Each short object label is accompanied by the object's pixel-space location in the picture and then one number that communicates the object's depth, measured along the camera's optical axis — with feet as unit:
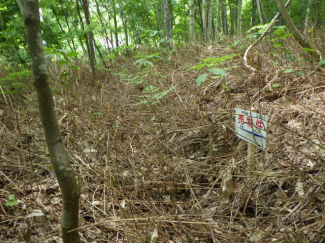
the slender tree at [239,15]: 25.56
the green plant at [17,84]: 10.83
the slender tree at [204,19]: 22.19
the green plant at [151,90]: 8.48
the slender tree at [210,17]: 23.43
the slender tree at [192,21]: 19.11
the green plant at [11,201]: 5.03
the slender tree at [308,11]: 24.16
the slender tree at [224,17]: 34.63
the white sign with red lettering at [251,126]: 4.93
